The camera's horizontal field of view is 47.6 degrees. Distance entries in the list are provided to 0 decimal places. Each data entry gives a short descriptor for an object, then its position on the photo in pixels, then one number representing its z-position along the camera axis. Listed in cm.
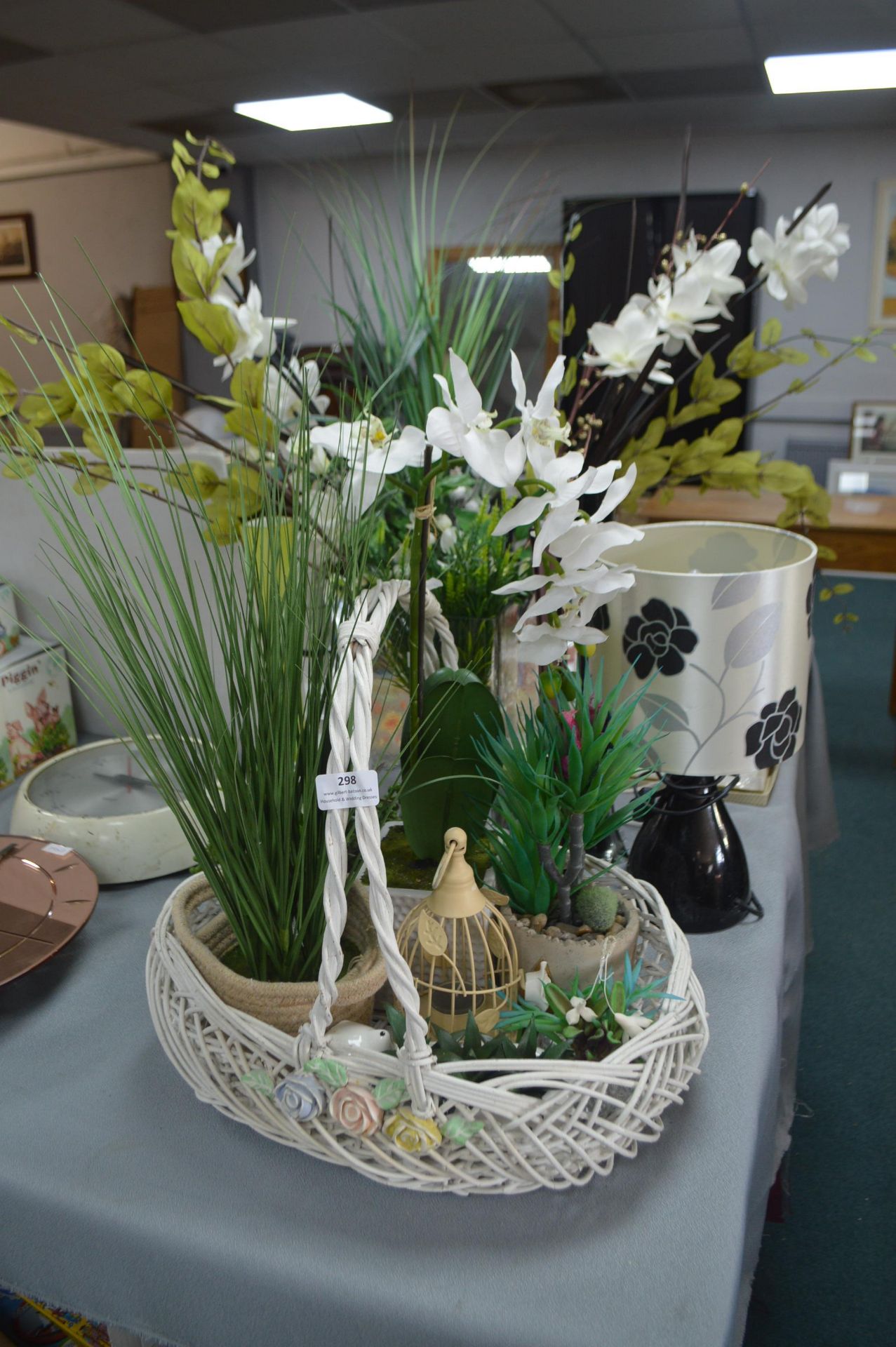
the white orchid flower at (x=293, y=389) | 76
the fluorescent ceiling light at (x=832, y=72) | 421
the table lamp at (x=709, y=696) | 84
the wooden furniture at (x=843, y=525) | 334
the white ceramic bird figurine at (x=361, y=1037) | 67
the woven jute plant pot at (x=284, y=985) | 66
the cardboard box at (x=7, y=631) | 127
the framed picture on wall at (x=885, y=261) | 564
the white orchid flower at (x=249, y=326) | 83
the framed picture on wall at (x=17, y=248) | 448
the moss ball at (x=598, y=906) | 75
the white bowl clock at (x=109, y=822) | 100
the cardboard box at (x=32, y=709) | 125
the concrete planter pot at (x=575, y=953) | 73
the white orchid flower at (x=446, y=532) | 100
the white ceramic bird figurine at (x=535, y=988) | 71
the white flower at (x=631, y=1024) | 65
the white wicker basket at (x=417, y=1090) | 58
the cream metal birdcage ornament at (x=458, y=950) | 69
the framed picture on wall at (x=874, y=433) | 572
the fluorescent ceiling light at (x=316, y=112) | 490
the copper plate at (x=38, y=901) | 84
